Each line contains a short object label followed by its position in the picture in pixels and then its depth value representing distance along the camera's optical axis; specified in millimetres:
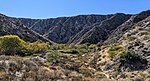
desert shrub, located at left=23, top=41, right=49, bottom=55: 46266
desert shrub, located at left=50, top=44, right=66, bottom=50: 66139
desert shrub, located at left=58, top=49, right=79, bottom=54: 54804
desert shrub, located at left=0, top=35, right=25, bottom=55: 40442
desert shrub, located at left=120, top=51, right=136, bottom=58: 30576
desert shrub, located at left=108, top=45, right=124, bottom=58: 36162
